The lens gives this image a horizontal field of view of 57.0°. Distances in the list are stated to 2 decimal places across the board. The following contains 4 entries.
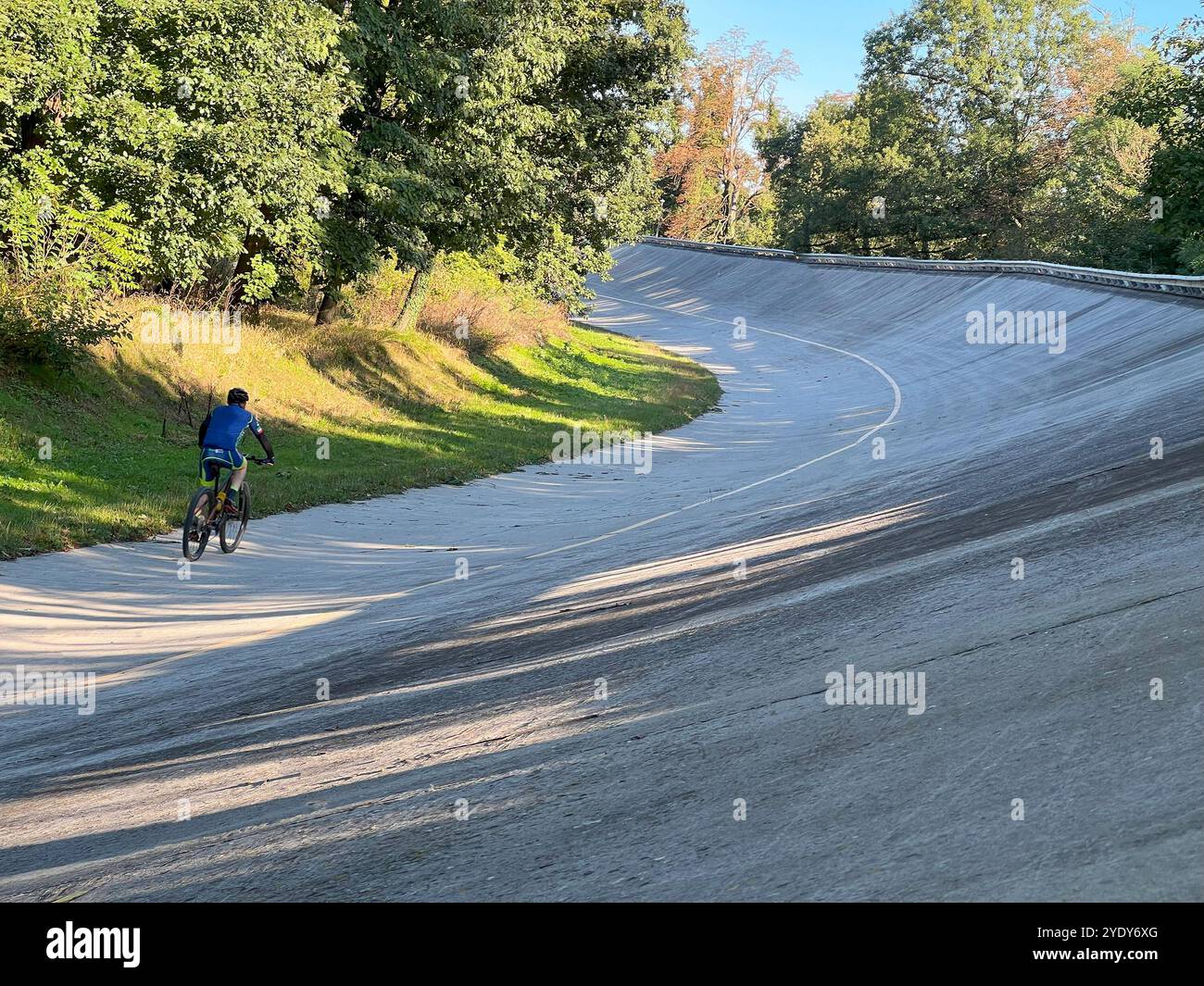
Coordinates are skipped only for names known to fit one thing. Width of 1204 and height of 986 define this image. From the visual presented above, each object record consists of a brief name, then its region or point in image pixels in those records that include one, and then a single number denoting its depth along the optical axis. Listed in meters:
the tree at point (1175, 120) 34.12
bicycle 12.76
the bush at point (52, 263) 17.70
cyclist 12.97
